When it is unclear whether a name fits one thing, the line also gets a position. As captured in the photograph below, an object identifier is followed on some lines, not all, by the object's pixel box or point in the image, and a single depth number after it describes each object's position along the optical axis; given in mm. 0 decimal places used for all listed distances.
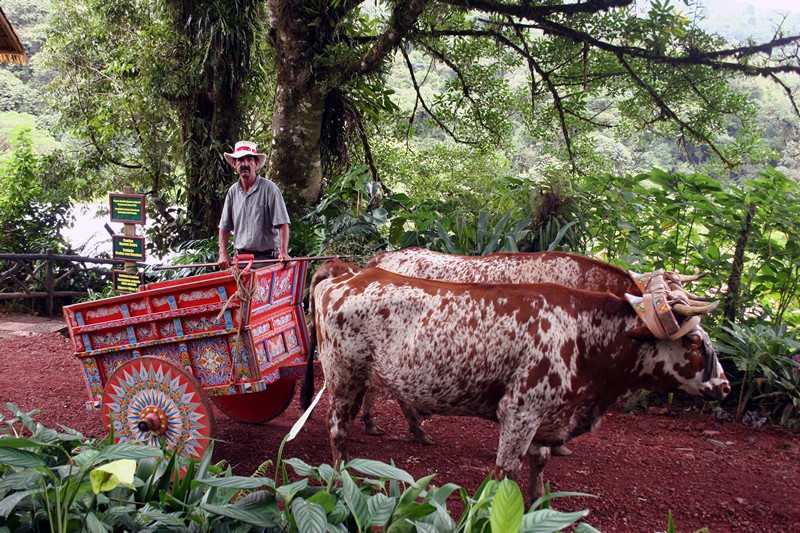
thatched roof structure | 7175
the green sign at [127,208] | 7215
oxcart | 4574
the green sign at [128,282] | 7195
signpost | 7215
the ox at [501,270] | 5211
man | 5852
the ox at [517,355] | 4078
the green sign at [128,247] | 7297
